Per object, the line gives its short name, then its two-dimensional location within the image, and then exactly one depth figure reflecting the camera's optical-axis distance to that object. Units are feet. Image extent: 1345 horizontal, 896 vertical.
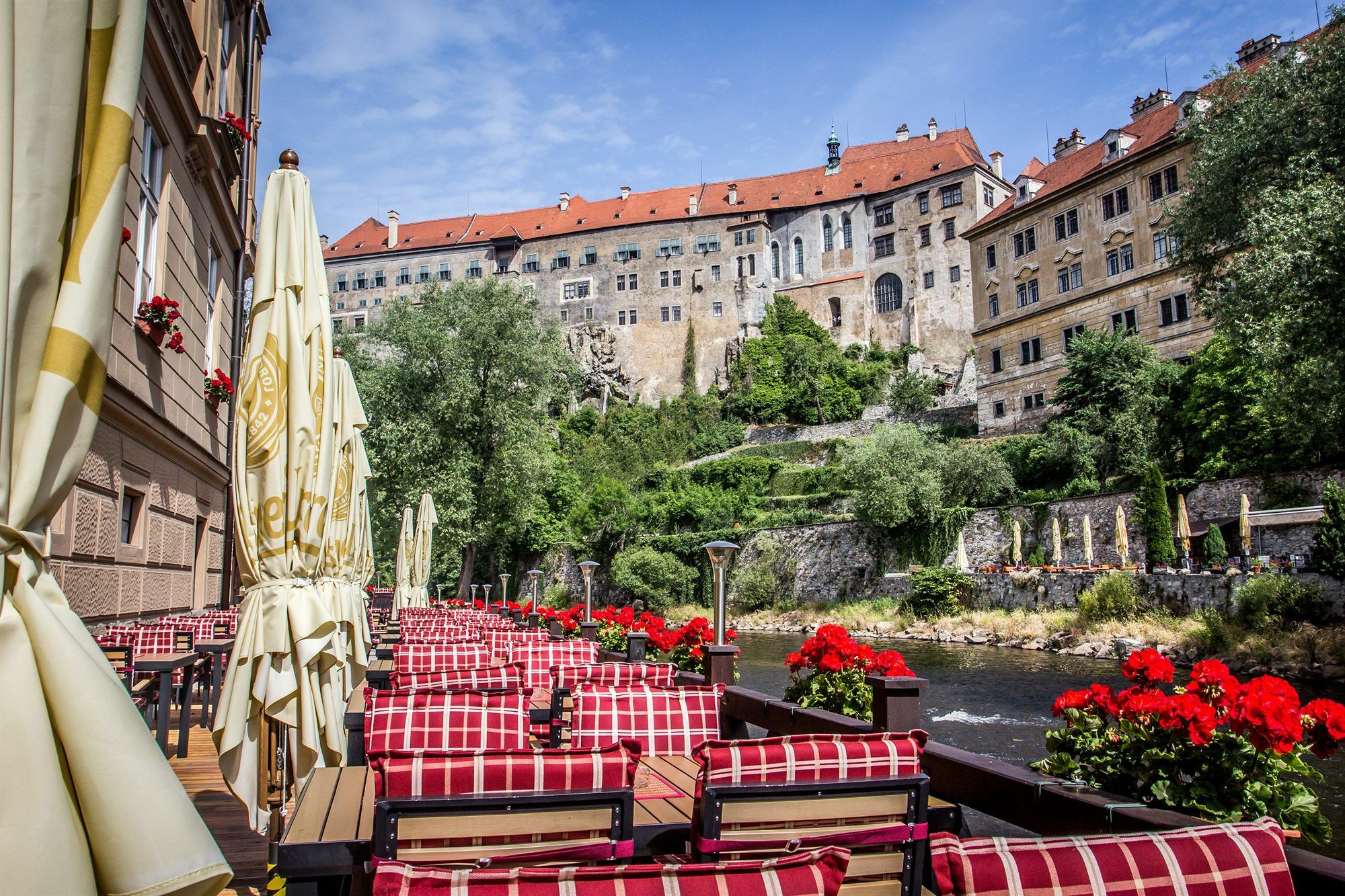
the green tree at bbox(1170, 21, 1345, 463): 46.32
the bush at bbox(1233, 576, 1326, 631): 62.03
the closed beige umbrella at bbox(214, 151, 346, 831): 14.46
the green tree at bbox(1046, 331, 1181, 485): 110.52
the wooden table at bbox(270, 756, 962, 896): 8.47
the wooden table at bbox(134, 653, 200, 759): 18.89
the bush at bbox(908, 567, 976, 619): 105.09
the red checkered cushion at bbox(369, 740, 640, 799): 8.02
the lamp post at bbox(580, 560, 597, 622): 46.34
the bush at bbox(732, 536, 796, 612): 129.39
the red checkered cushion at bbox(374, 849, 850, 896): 4.96
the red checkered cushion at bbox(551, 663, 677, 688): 18.28
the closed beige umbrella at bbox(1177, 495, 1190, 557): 90.89
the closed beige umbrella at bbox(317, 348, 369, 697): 19.75
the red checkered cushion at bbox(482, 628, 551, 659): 23.45
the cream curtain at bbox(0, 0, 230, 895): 4.78
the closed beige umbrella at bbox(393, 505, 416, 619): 57.36
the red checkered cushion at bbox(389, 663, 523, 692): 15.75
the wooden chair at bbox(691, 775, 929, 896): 7.95
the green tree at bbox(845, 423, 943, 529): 118.62
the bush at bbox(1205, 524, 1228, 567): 81.97
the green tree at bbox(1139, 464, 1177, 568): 94.48
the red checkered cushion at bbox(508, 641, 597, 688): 22.25
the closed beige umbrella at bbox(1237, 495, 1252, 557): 80.18
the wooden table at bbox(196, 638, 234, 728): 22.84
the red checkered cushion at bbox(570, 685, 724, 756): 14.19
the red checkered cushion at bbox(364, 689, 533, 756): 12.21
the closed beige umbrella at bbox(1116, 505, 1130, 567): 92.53
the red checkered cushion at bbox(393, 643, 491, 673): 21.26
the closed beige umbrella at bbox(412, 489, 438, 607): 57.57
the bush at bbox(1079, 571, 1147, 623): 81.76
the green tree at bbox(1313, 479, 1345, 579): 60.95
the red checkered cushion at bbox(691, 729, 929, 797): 8.34
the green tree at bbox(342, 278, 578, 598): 88.94
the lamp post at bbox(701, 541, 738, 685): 22.22
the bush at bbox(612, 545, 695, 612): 129.49
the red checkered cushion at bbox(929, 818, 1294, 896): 5.63
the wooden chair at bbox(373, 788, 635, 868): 7.33
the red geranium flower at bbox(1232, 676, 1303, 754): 11.88
